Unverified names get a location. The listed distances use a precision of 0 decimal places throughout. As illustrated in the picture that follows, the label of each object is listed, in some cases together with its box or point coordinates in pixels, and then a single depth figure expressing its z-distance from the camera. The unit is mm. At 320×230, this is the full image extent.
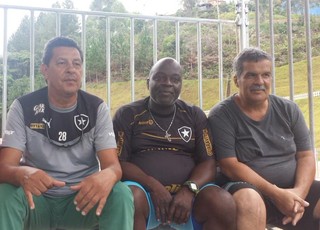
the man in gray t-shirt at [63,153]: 2004
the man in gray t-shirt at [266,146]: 2400
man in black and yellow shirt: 2199
